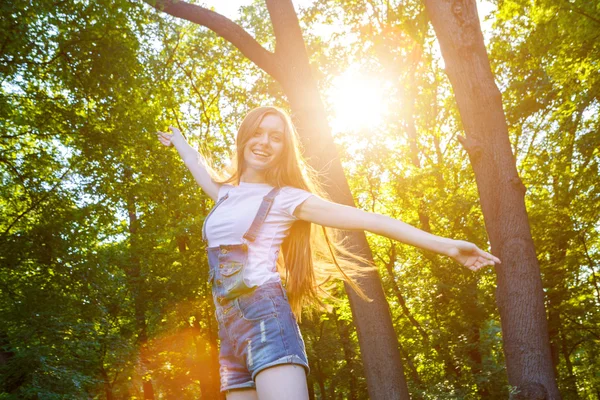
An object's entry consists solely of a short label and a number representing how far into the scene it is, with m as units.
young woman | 2.24
